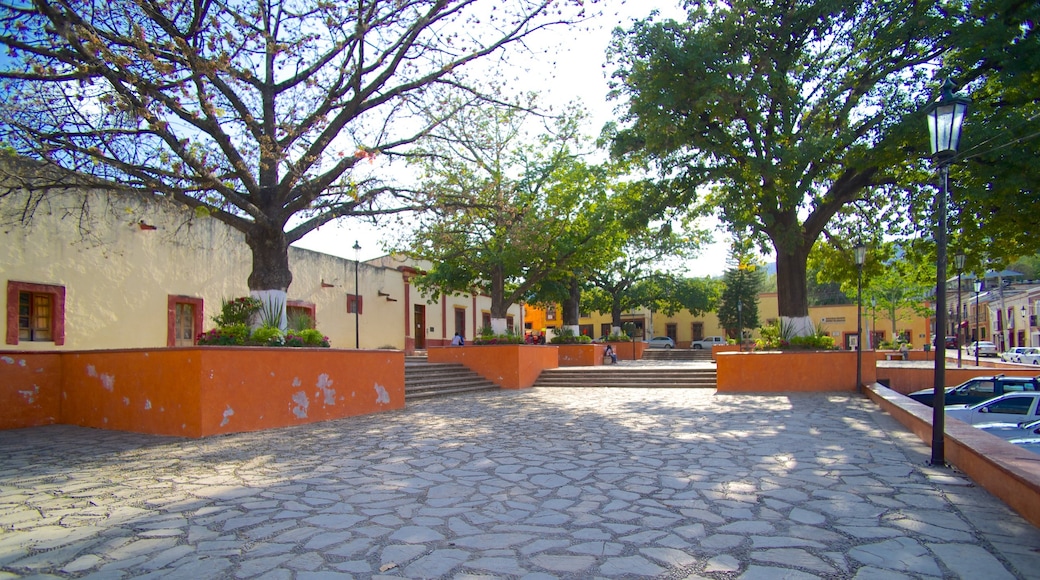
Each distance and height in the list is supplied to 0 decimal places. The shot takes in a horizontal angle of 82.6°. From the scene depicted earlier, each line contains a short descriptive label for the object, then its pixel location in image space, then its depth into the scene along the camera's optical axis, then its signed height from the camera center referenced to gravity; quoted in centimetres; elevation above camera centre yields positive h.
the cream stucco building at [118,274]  1212 +94
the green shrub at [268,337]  952 -40
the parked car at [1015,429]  825 -176
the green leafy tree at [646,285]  3303 +161
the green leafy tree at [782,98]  1228 +466
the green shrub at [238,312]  973 +0
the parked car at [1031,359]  3059 -259
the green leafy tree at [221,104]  828 +332
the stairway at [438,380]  1459 -184
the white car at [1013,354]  3403 -263
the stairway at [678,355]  3356 -255
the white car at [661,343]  4400 -243
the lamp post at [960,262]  1652 +135
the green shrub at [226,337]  909 -38
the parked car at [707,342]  4294 -235
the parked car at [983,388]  1209 -165
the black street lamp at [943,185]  563 +123
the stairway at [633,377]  1700 -200
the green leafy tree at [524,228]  1427 +237
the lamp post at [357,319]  2122 -27
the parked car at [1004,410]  979 -172
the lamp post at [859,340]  1380 -70
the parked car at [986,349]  4068 -280
